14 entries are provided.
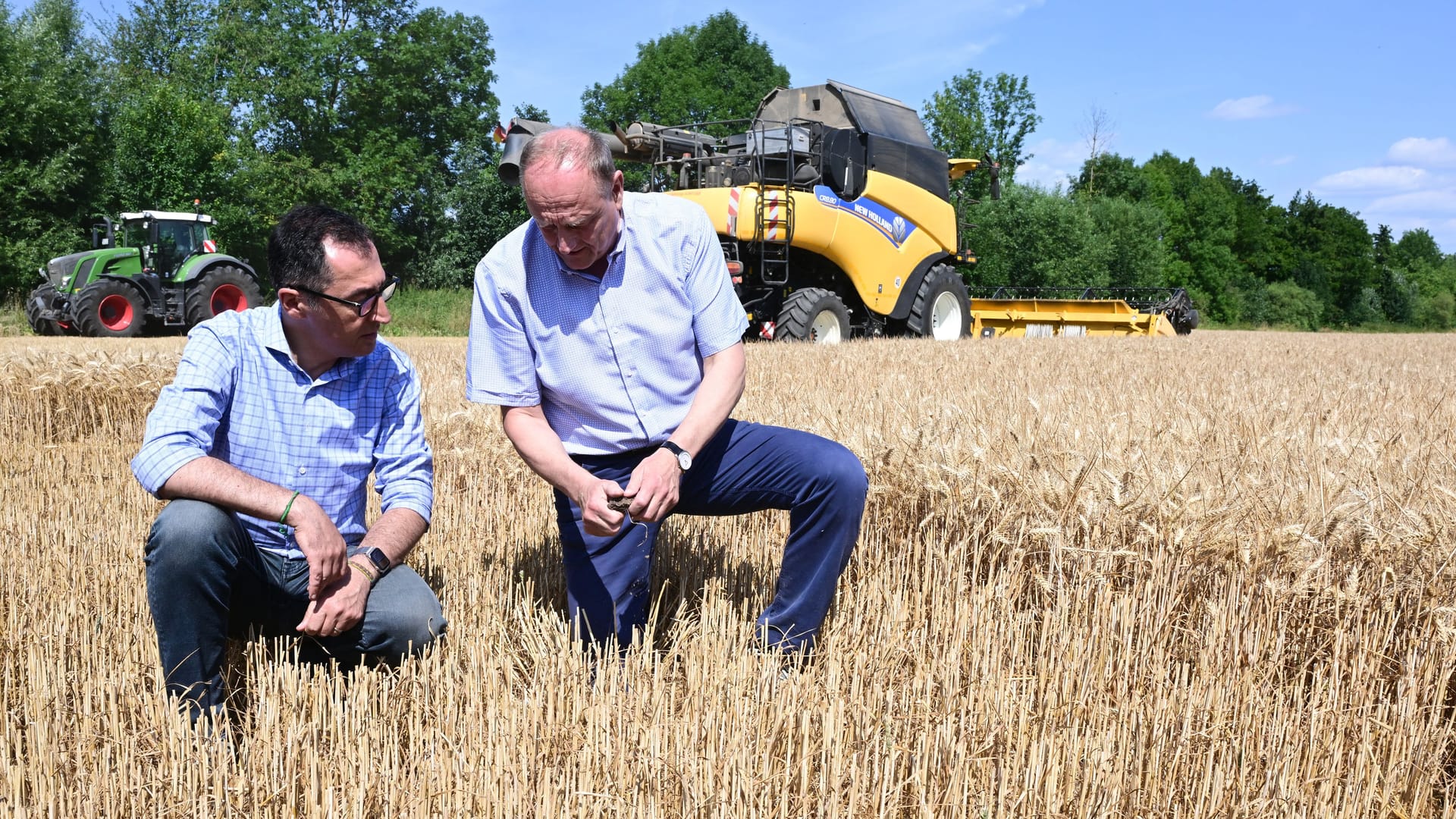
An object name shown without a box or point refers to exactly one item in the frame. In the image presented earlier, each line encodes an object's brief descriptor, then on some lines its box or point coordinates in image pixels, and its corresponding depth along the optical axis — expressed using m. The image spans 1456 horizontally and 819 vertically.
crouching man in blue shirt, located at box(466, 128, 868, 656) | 2.99
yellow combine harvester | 12.39
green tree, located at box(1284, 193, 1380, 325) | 59.53
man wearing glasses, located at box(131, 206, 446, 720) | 2.55
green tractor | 16.84
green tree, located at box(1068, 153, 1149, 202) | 52.81
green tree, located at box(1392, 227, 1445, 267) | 86.38
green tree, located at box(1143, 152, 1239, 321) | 54.19
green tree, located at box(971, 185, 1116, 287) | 38.94
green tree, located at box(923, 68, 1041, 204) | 46.69
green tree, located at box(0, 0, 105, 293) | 26.30
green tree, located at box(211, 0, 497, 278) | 34.88
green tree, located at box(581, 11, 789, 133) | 49.25
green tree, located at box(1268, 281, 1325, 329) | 52.62
